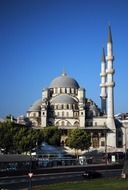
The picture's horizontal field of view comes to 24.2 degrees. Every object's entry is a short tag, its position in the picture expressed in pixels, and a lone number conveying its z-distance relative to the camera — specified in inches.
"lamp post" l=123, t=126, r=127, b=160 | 3355.6
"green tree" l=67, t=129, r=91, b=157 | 2745.6
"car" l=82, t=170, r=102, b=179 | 1289.9
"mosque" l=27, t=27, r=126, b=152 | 3134.0
